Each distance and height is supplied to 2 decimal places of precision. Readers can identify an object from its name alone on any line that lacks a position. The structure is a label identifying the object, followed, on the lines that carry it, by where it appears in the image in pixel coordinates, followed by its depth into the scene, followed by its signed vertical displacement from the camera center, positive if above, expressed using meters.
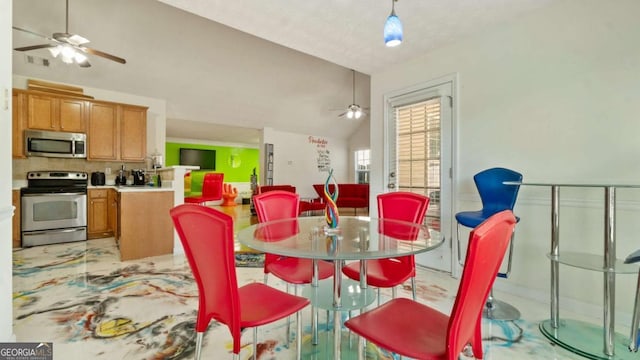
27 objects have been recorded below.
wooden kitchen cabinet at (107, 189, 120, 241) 4.56 -0.57
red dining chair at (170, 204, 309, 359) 1.05 -0.39
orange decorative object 9.82 -0.62
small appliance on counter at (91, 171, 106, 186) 4.84 -0.02
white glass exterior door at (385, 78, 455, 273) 3.08 +0.37
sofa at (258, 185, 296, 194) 6.09 -0.22
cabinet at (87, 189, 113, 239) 4.59 -0.62
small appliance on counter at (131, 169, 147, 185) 4.88 +0.02
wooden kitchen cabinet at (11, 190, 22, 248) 3.97 -0.61
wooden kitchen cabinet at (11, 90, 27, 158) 4.12 +0.88
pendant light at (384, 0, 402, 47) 1.68 +0.94
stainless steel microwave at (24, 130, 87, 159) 4.21 +0.55
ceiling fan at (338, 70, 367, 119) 6.43 +1.64
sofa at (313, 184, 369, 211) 7.40 -0.48
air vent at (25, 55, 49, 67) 4.22 +1.87
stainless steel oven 4.03 -0.47
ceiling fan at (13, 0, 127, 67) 2.97 +1.51
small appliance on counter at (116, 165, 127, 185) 5.05 +0.00
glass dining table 1.19 -0.33
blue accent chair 2.18 -0.18
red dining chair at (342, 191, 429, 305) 1.71 -0.59
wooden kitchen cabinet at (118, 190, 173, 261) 3.45 -0.61
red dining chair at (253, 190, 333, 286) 1.76 -0.60
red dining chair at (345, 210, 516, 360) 0.85 -0.59
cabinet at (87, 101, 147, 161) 4.70 +0.84
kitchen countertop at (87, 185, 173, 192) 3.48 -0.15
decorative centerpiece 1.65 -0.20
